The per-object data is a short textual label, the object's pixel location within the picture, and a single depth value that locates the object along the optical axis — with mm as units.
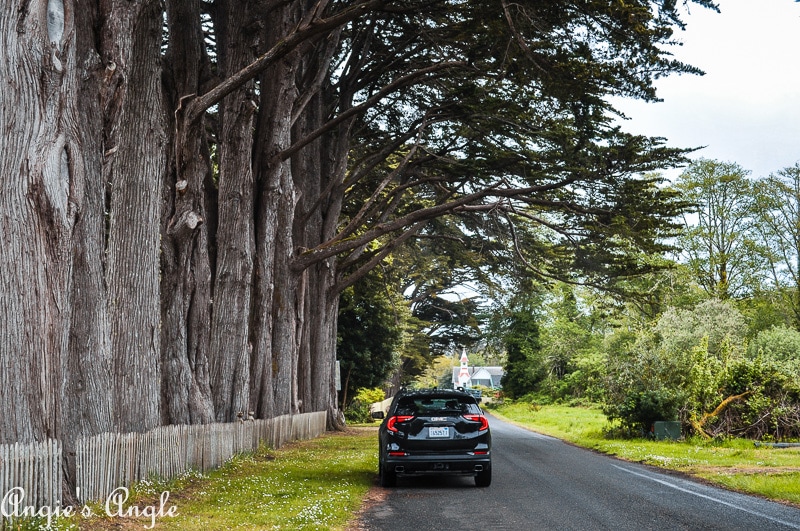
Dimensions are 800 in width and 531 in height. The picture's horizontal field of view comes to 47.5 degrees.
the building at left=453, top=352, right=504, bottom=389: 160125
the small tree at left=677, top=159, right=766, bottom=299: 53062
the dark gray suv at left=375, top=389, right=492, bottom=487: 13953
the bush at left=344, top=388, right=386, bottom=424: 47812
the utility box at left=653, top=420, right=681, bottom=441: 24125
